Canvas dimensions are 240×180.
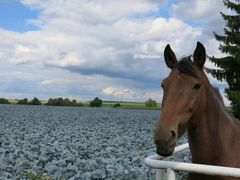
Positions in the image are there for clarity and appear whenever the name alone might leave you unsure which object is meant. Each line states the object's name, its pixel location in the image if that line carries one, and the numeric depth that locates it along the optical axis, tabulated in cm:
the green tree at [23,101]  6684
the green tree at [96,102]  6252
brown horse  230
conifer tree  1867
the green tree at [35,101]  6710
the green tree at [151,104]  5840
